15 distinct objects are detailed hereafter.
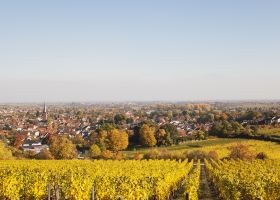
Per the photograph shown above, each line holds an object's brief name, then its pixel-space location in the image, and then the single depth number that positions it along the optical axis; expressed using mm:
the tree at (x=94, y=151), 60128
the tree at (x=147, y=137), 76938
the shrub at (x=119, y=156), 55919
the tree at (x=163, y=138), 77938
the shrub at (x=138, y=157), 54219
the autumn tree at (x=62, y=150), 58562
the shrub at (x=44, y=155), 56000
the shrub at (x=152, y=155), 54875
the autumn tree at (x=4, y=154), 49469
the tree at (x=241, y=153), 51406
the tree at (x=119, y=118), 134500
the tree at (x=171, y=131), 80088
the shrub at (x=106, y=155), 58062
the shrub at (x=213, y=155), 53369
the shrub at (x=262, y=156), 51988
